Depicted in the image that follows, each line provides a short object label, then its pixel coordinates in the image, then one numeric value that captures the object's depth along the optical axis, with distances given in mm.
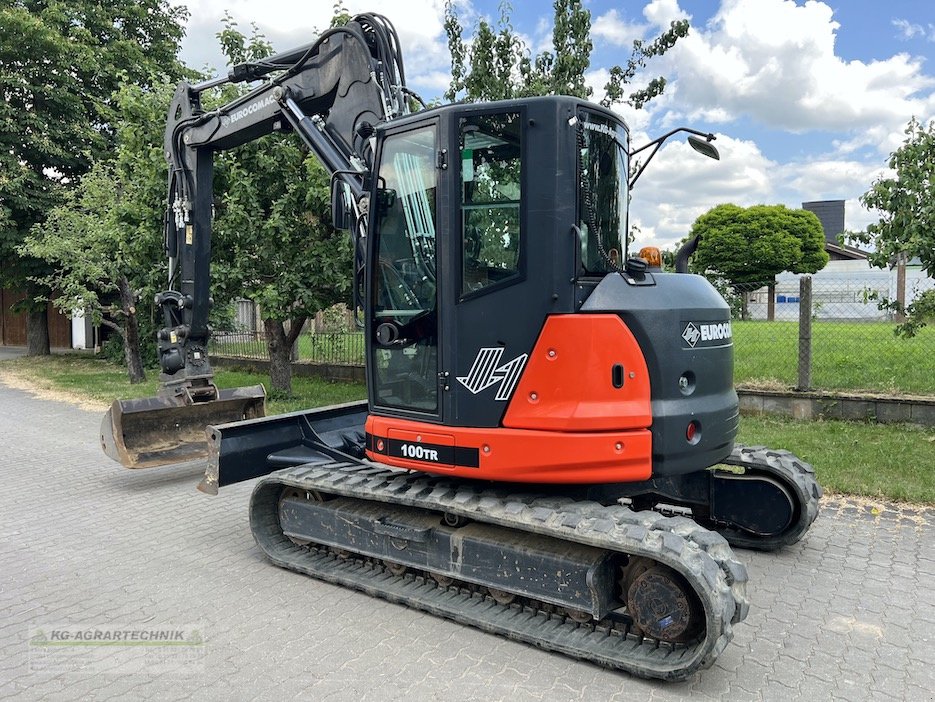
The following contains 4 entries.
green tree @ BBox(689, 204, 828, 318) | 42469
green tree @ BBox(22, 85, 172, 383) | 10766
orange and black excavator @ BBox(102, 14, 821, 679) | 3541
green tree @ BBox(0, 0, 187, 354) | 18031
